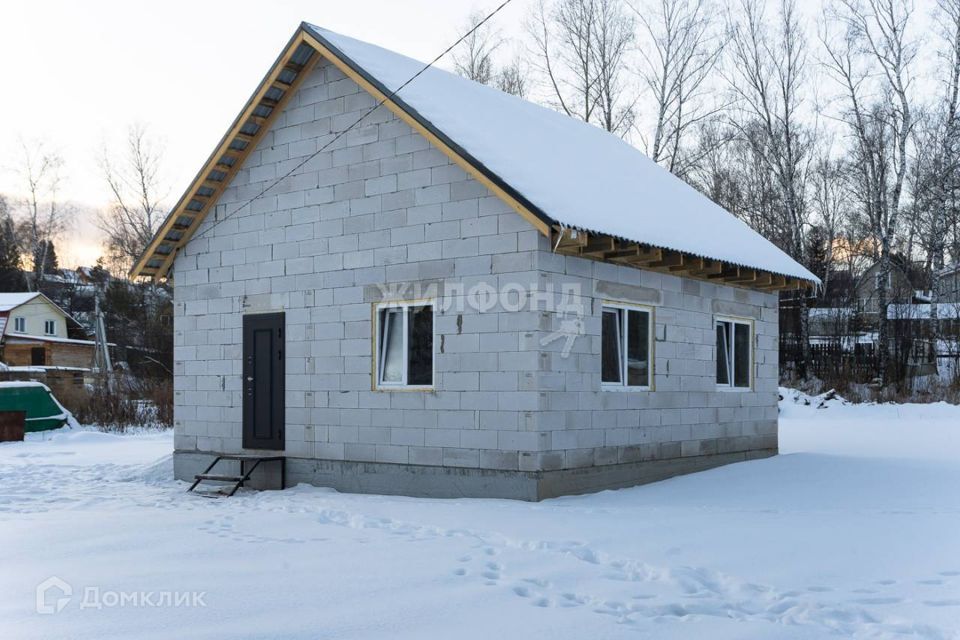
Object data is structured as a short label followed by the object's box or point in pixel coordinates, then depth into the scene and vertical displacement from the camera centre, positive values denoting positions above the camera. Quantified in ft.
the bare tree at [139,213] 121.70 +20.41
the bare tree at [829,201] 111.86 +20.92
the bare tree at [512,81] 107.65 +33.01
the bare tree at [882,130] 88.94 +23.82
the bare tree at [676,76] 99.96 +31.20
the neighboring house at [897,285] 107.14 +9.51
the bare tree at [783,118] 98.11 +26.55
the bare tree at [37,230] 154.71 +24.45
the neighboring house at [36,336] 146.30 +4.84
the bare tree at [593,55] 100.94 +34.02
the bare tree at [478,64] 108.27 +35.17
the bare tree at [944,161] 86.12 +19.39
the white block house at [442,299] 33.86 +2.69
